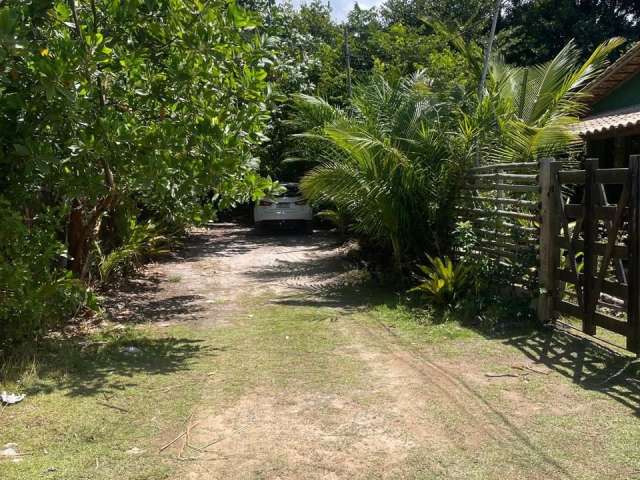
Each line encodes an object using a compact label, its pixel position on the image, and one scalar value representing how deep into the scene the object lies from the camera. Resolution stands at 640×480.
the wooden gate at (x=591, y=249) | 5.81
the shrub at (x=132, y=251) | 10.10
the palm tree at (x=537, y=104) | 9.05
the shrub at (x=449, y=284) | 8.36
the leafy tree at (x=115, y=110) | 5.69
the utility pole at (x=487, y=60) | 10.23
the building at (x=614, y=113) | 12.11
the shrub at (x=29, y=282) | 5.82
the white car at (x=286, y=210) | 18.06
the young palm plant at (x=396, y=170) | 9.52
